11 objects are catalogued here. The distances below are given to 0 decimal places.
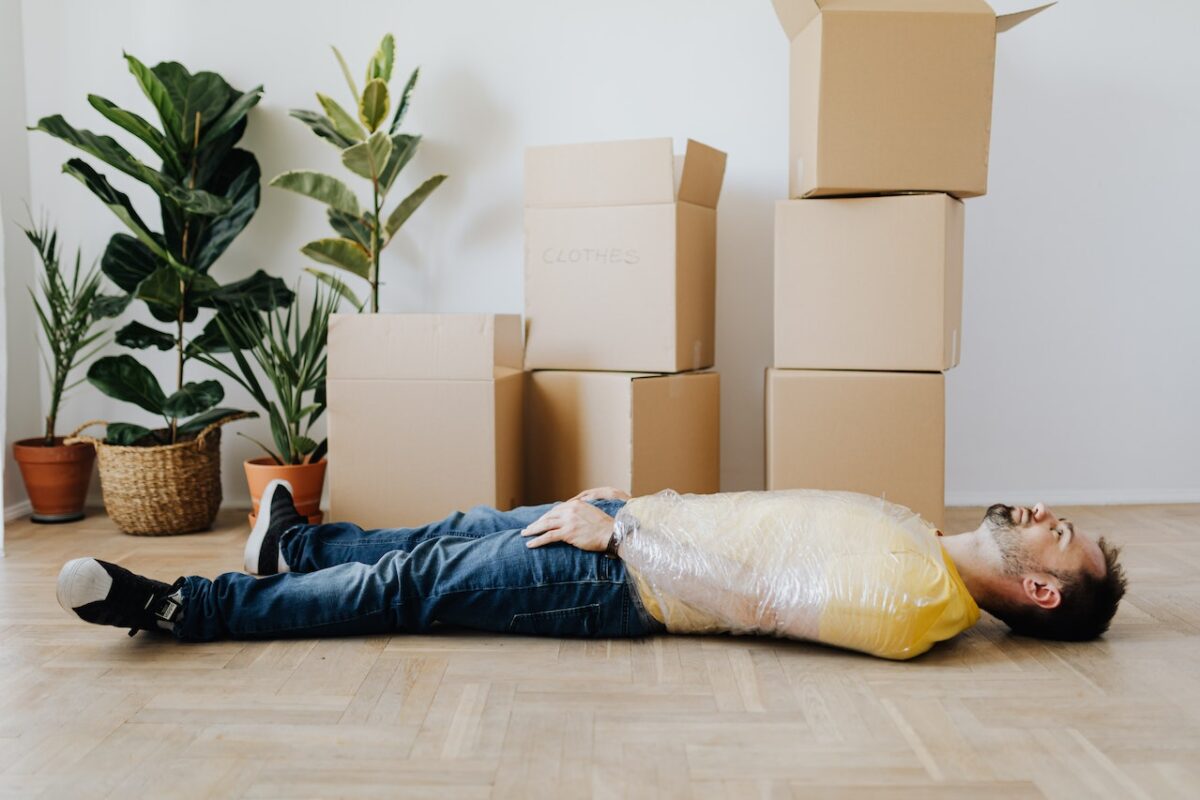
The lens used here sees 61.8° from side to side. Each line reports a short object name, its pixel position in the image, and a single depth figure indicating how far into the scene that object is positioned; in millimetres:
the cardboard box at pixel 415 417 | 2340
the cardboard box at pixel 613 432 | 2432
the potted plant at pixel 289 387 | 2617
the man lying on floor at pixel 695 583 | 1594
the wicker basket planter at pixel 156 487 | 2680
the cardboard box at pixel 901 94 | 2215
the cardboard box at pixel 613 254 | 2457
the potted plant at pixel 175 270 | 2666
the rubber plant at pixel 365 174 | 2684
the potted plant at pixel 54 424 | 2793
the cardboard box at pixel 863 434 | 2350
